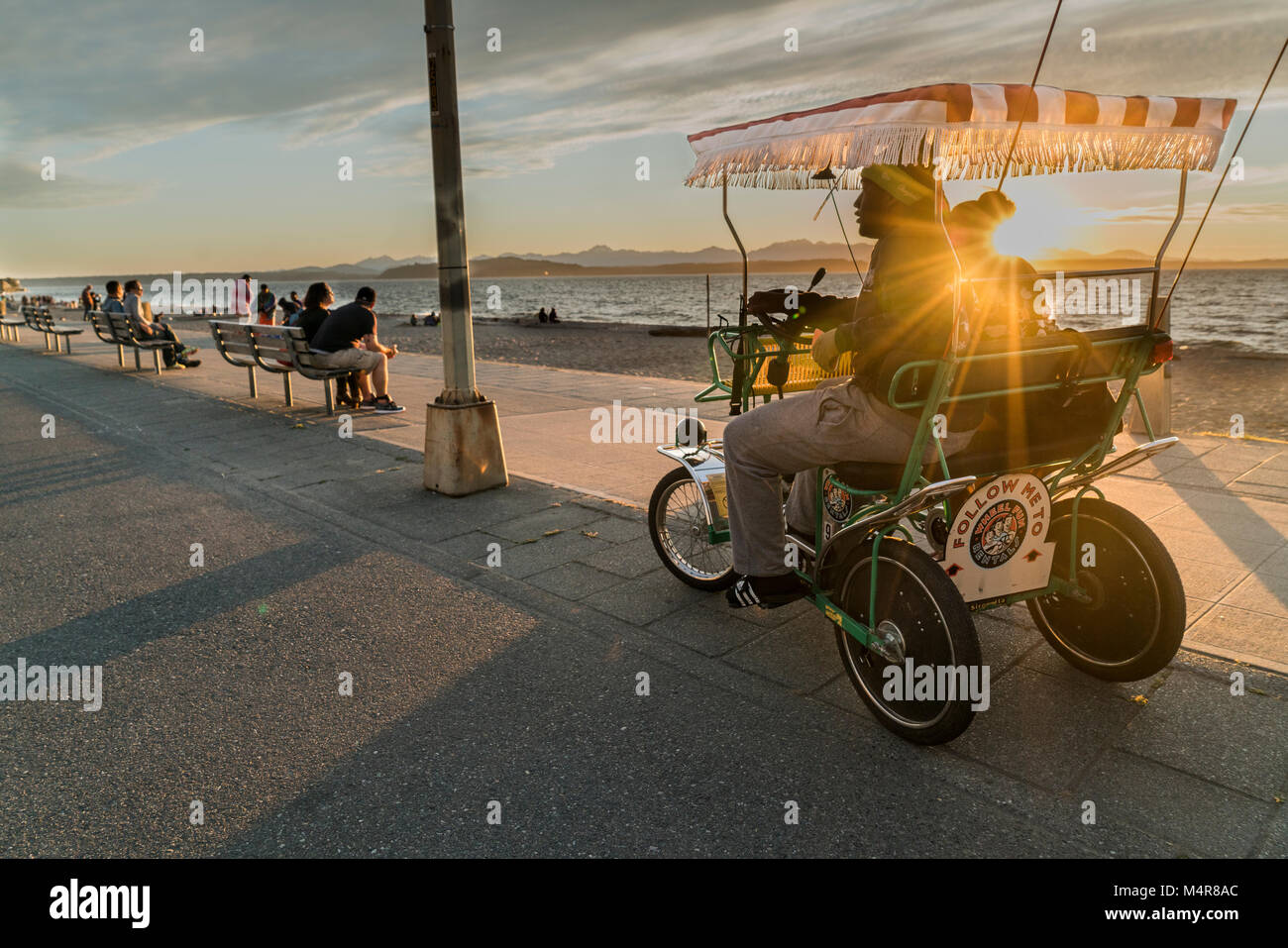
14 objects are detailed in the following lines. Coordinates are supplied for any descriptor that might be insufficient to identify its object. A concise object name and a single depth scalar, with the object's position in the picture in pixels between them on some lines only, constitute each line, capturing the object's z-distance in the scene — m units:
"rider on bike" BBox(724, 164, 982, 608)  3.26
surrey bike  3.10
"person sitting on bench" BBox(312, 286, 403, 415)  10.98
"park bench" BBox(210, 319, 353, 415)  10.90
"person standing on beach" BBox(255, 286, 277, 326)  24.33
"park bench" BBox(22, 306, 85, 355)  19.98
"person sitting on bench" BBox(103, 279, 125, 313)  16.80
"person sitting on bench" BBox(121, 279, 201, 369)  15.58
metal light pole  6.61
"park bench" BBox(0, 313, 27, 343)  25.37
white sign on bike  3.33
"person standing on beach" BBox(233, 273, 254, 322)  25.64
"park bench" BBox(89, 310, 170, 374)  15.46
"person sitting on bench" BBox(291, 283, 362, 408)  11.39
